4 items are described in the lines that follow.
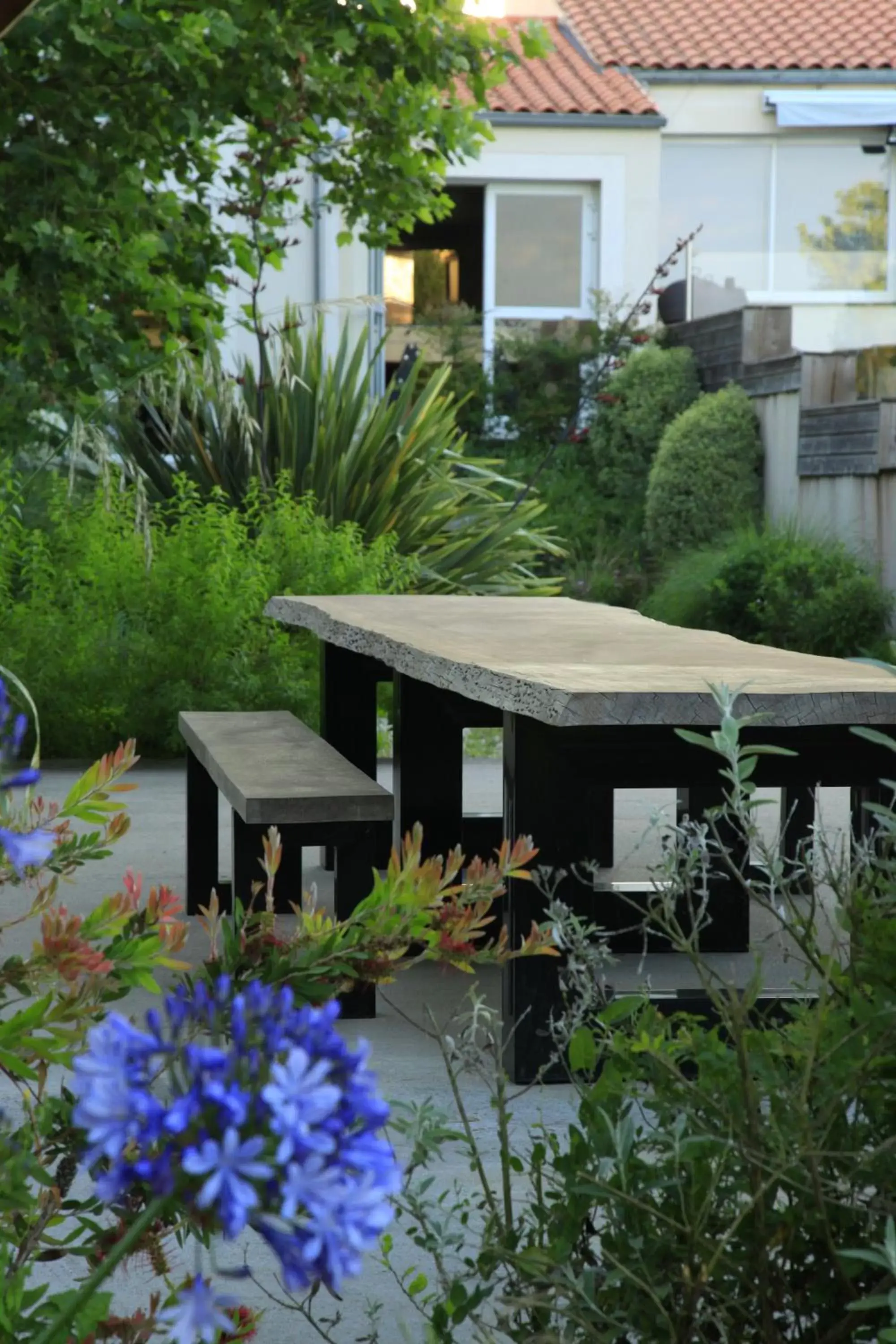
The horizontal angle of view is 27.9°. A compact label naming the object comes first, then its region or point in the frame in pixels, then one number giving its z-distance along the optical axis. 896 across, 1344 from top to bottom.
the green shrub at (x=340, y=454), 9.98
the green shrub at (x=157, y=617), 7.74
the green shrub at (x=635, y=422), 15.70
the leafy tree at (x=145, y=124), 6.21
